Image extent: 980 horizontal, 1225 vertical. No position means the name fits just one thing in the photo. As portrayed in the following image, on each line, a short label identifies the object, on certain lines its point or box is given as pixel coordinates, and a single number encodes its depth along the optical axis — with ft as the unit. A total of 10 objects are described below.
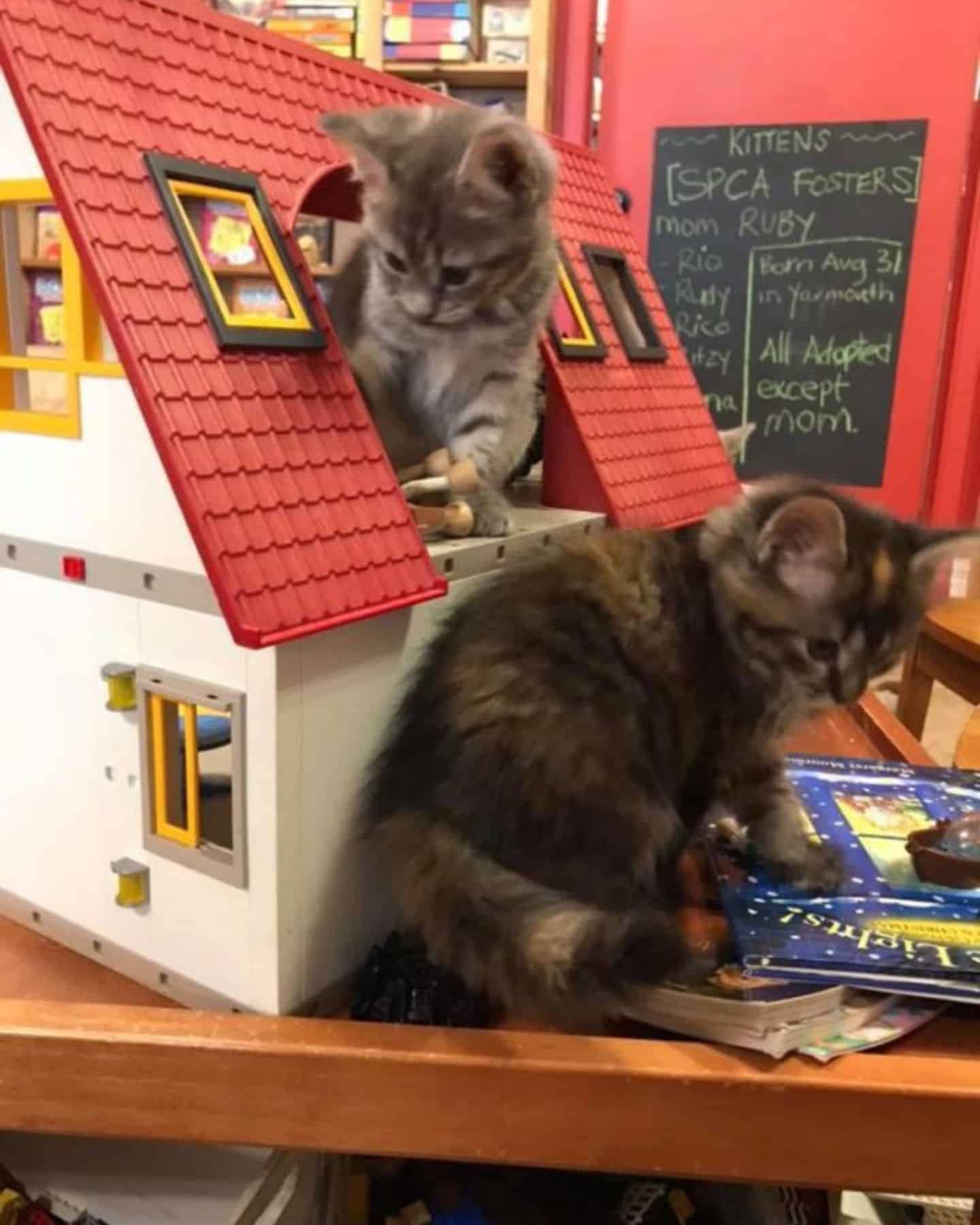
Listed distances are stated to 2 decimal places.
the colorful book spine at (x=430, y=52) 8.54
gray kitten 2.89
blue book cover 2.42
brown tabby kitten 2.31
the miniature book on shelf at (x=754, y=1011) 2.34
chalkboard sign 8.43
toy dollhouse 2.23
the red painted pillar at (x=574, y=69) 8.75
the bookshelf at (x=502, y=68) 8.31
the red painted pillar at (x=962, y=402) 8.30
